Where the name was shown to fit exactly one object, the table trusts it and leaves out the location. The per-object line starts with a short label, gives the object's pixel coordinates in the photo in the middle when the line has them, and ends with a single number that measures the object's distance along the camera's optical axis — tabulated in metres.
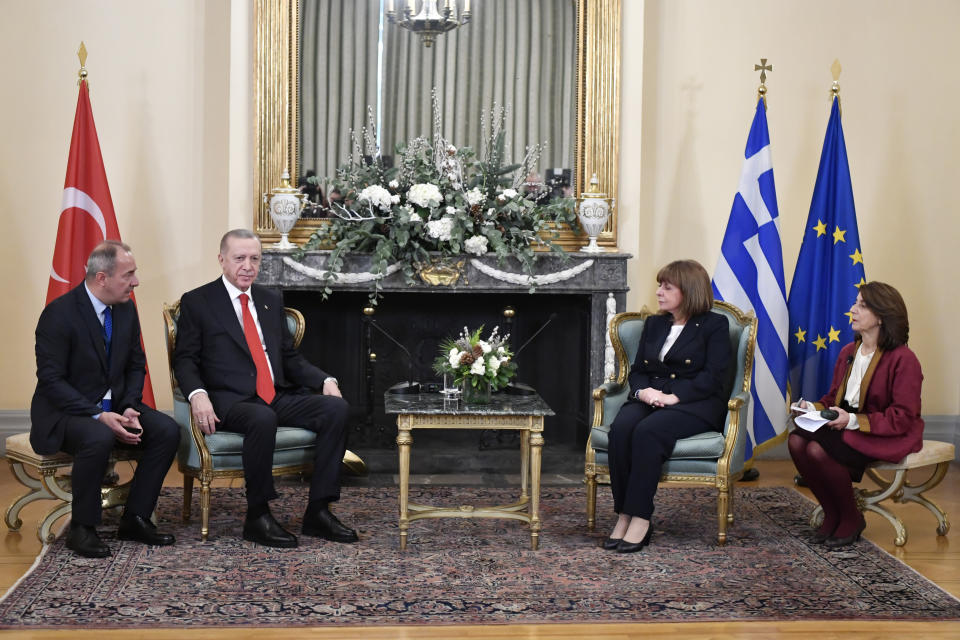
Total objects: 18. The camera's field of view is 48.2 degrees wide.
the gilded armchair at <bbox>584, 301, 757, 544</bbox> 4.84
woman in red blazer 4.88
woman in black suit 4.77
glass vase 4.83
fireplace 6.53
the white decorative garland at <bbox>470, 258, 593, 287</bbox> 6.36
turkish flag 6.23
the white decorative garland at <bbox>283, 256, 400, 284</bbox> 6.26
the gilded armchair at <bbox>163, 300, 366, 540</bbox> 4.80
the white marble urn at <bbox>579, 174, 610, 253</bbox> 6.44
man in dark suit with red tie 4.78
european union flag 6.32
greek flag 6.35
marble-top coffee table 4.64
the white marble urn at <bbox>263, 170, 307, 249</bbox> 6.28
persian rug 3.90
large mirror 6.55
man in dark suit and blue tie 4.57
